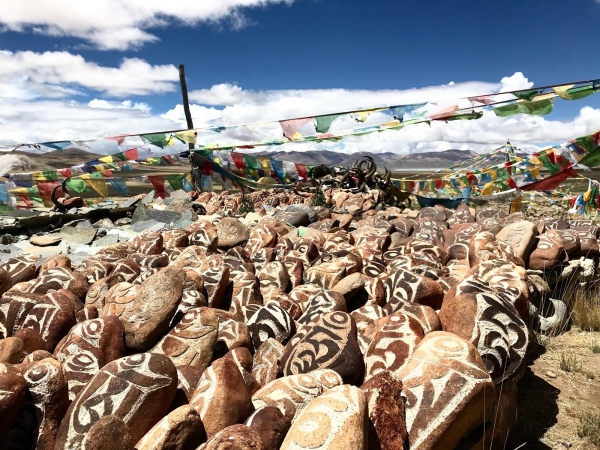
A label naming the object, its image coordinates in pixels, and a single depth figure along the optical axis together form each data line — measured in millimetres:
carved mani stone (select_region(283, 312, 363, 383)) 2730
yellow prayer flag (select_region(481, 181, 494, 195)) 12789
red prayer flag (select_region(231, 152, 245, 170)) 12648
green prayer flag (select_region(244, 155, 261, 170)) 12680
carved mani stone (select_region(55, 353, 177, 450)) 2217
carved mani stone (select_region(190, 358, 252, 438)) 2242
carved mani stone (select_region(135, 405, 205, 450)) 2008
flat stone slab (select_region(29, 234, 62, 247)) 6734
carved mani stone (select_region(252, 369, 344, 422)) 2326
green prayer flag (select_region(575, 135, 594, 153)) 8500
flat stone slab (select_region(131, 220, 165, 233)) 7912
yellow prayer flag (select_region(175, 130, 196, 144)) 11719
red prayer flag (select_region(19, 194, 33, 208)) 10274
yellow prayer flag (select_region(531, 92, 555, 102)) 8180
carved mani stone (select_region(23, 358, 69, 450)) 2309
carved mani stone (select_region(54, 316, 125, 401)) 2773
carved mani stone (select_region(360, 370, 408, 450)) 2156
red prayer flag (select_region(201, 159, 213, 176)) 12609
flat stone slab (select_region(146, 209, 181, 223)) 8453
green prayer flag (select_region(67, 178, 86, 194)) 10664
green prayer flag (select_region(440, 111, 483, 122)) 9052
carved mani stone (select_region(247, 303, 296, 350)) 3443
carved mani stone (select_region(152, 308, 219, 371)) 3068
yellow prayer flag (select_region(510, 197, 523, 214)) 9906
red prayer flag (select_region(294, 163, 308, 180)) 12579
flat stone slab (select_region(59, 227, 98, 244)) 7226
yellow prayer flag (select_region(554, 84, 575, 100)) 7880
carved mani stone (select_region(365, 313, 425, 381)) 2816
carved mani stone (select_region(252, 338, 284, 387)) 2873
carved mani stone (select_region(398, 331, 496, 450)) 2230
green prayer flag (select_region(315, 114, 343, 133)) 9953
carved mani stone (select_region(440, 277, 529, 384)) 2873
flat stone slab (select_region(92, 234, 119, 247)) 6981
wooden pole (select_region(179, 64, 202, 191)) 12750
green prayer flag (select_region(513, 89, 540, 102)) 8164
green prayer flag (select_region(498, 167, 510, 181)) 13006
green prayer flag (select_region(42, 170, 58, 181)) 11305
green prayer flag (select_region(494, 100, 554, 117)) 8328
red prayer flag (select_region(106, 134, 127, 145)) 11461
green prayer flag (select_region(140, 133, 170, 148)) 11625
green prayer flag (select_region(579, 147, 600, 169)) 8438
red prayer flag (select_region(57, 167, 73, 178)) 11789
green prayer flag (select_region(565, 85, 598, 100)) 7828
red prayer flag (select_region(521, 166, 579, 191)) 8727
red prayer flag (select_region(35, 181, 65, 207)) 10242
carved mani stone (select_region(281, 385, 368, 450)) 1901
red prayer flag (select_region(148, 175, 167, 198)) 11568
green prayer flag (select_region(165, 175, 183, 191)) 12305
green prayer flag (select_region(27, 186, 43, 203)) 10211
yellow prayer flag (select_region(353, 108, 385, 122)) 9594
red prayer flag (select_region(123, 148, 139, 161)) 12266
